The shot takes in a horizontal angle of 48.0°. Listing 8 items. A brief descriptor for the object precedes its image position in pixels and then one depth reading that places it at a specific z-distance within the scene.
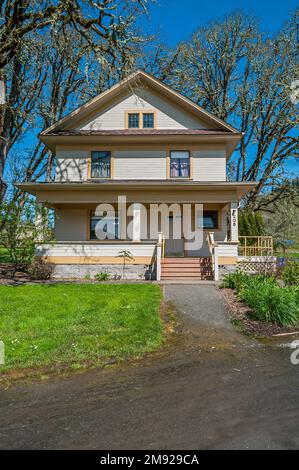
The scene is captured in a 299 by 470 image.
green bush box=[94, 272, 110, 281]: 14.05
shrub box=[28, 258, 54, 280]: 14.02
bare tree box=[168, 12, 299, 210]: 25.67
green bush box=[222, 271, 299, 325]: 8.29
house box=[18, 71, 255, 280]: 16.97
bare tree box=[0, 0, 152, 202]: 13.68
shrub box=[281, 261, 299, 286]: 12.86
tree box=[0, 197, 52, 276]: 12.92
